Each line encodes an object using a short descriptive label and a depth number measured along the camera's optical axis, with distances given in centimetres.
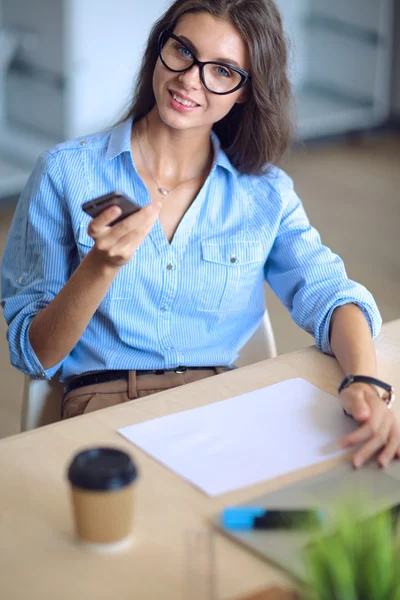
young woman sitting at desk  208
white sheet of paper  173
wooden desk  156
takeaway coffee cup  156
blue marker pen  162
